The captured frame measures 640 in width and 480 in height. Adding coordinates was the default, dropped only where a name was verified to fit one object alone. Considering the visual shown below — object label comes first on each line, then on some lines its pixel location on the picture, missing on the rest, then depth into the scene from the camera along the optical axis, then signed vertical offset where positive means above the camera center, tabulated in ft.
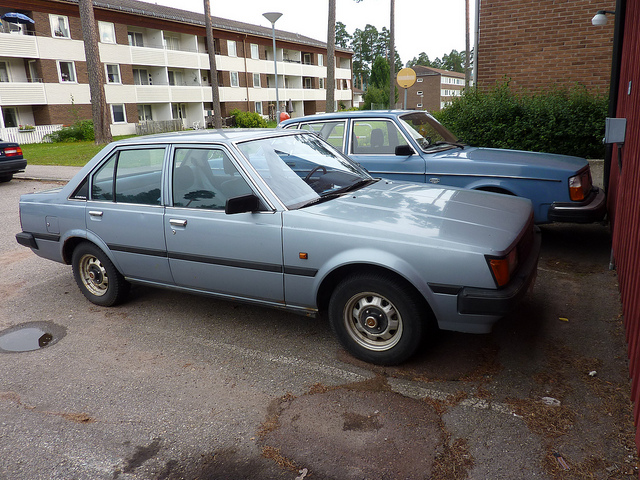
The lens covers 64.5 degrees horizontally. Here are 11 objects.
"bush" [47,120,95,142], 107.96 -0.17
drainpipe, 25.18 +2.05
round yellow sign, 44.04 +3.44
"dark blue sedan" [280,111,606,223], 19.70 -1.91
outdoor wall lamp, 28.84 +5.09
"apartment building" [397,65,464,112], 246.68 +13.71
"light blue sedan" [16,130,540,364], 11.27 -2.79
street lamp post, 55.93 +11.69
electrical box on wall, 18.47 -0.75
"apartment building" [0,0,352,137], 107.24 +15.85
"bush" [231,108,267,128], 129.99 +1.28
